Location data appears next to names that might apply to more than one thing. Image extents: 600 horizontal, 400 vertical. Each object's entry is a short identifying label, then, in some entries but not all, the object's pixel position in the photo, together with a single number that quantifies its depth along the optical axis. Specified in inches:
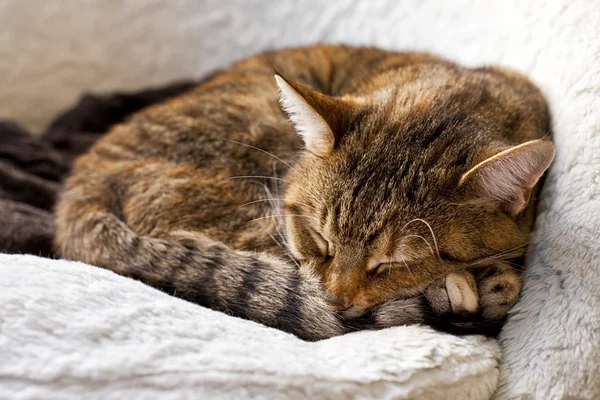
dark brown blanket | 29.4
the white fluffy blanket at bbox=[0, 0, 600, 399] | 22.7
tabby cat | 25.1
